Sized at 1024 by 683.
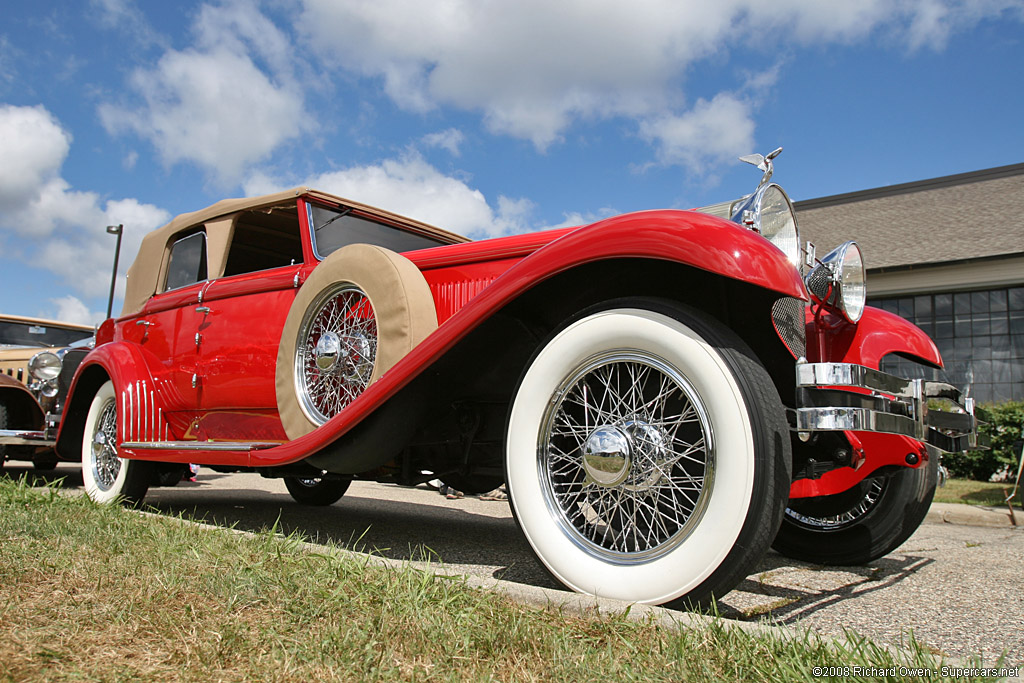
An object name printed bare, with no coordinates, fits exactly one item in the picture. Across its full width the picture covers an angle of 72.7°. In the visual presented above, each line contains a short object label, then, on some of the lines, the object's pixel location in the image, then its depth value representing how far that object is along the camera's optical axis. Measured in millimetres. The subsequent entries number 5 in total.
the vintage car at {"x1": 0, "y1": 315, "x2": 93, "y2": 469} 6340
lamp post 18411
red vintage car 1872
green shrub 8148
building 11031
